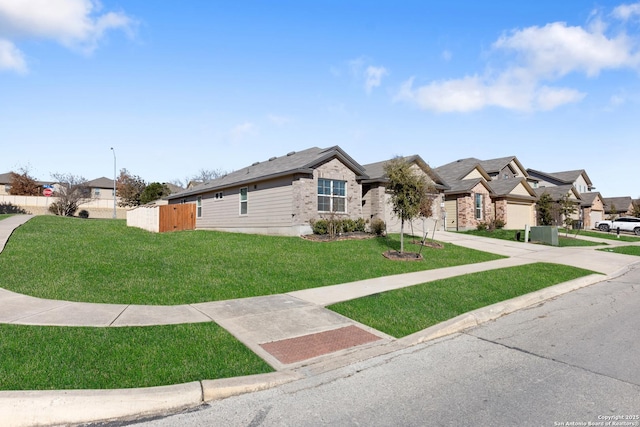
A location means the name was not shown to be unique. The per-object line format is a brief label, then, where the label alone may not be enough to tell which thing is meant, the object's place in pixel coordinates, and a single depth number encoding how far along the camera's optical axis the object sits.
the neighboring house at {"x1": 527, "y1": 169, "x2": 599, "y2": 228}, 53.15
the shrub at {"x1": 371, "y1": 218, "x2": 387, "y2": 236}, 21.20
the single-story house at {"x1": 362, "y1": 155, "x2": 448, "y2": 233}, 23.31
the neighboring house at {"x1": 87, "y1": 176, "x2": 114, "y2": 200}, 71.31
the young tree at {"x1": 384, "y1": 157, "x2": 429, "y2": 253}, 15.47
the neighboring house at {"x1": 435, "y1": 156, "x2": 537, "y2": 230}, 29.00
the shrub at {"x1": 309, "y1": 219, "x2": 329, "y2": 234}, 19.56
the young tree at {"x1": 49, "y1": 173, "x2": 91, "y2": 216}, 45.53
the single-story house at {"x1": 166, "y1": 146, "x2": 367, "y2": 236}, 19.95
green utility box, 22.31
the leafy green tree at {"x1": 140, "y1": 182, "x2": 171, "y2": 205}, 54.12
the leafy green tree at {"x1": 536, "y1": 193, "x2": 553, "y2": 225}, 28.36
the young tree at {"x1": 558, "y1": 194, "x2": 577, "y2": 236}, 25.53
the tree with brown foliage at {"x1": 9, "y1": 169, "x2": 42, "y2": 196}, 54.88
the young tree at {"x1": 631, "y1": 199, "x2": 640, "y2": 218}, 48.69
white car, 36.19
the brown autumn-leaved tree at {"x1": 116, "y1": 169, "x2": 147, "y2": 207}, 55.84
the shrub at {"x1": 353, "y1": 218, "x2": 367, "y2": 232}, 20.89
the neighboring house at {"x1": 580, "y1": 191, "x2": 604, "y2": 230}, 43.16
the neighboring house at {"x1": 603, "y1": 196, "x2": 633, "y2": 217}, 61.09
